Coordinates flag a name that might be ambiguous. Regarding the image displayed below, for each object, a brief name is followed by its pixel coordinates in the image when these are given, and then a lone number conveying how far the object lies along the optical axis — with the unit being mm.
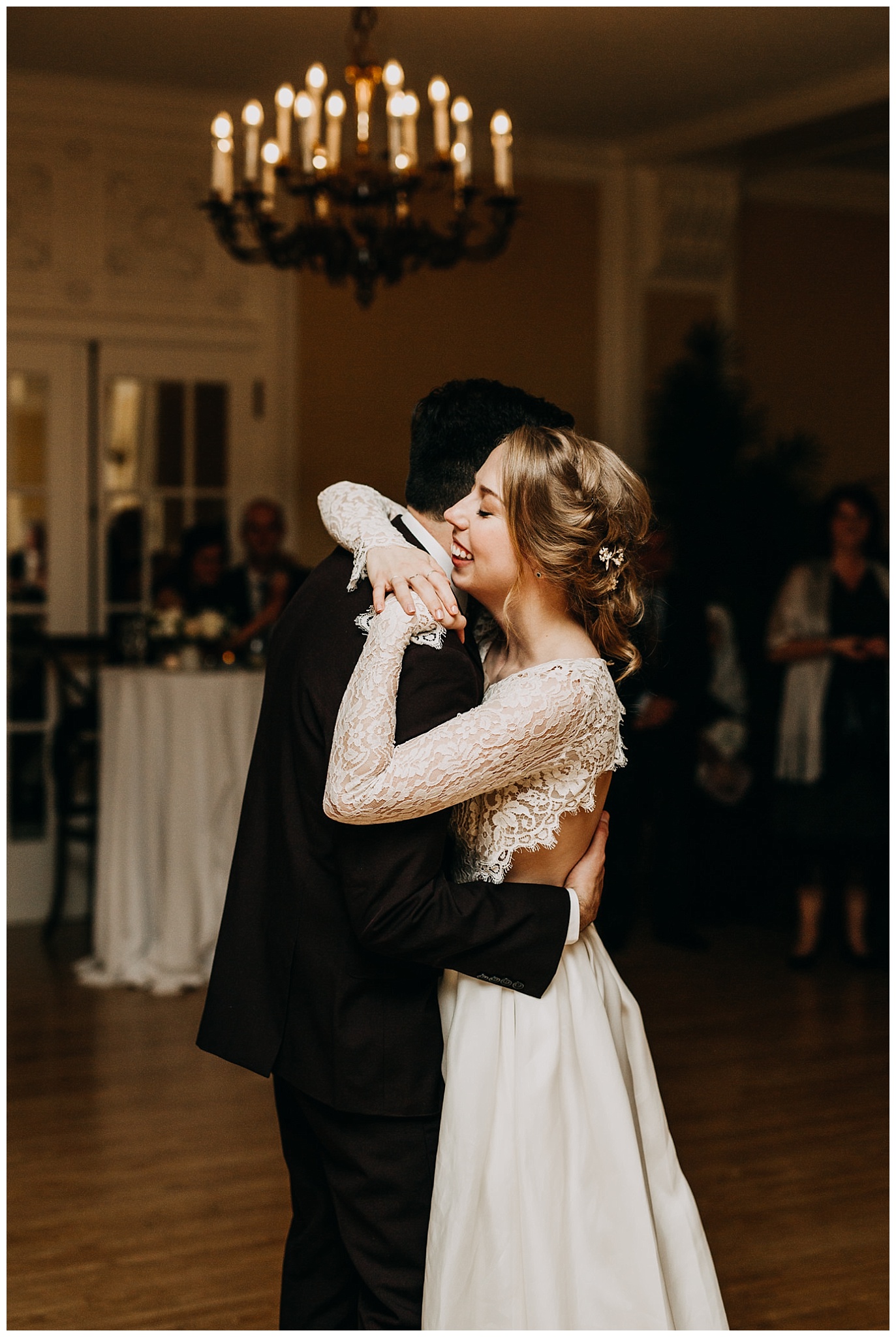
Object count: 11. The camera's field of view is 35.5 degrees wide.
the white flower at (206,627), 5414
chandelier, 4234
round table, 5098
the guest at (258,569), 6090
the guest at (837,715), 5352
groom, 1655
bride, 1671
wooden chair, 5938
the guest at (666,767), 5504
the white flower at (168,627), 5410
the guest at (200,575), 6066
